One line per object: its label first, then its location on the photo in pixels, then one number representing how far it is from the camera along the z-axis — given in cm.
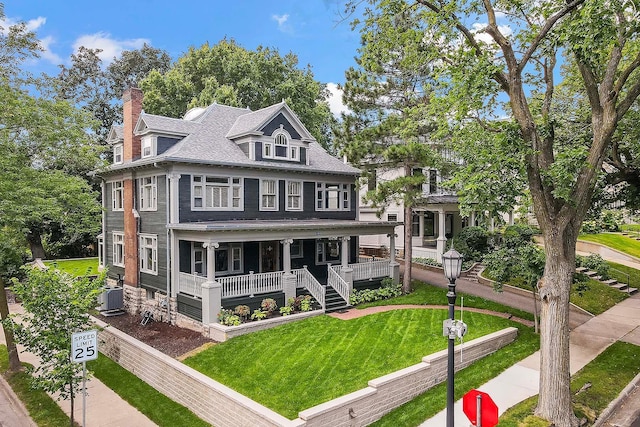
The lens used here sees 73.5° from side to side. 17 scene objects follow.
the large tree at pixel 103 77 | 4234
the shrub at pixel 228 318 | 1485
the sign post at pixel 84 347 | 924
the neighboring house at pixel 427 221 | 2631
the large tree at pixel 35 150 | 1332
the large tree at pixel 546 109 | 866
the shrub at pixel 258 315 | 1548
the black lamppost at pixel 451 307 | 754
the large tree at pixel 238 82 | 3288
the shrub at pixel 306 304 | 1675
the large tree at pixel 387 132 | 1912
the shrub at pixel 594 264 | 1438
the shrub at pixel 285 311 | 1610
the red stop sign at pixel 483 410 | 702
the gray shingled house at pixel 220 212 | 1673
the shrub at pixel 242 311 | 1562
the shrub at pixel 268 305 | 1631
